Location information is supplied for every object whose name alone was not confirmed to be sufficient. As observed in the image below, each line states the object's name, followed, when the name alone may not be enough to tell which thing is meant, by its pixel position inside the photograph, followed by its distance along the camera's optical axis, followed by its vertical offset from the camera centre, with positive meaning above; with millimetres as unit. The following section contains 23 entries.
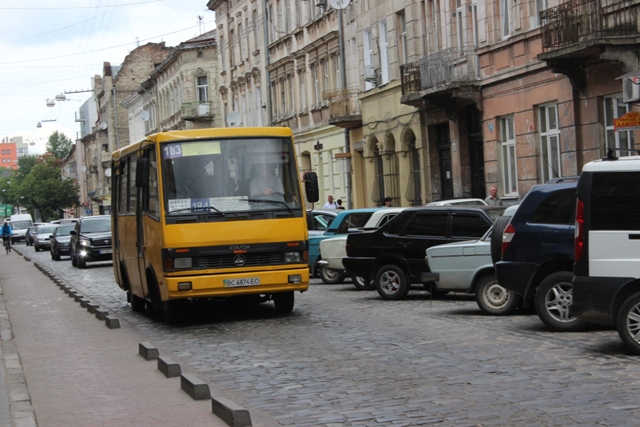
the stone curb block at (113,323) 17016 -1637
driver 16344 +251
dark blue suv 13500 -788
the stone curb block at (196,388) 9672 -1538
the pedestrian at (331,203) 39469 -148
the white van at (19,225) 97438 -641
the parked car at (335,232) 24281 -720
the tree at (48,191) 140875 +3026
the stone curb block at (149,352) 12805 -1582
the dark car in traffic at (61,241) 48562 -1080
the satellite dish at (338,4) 39062 +6594
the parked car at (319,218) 27172 -447
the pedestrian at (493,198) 27125 -209
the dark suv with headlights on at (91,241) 39375 -962
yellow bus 15945 -126
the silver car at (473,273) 16031 -1187
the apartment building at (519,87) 23594 +2457
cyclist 65938 -897
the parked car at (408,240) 18609 -760
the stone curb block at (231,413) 8258 -1521
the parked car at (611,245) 11156 -612
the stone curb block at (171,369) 11274 -1576
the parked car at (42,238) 66938 -1265
